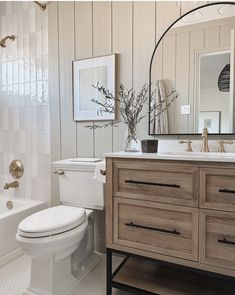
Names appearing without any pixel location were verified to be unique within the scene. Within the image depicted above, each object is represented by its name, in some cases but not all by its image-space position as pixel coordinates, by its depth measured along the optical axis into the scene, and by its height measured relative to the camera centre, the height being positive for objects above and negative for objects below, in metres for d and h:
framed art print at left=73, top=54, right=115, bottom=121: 1.92 +0.42
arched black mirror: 1.55 +0.41
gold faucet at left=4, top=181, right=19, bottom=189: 2.36 -0.50
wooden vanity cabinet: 1.15 -0.41
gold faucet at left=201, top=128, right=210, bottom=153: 1.53 -0.05
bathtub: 1.88 -0.74
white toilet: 1.38 -0.59
